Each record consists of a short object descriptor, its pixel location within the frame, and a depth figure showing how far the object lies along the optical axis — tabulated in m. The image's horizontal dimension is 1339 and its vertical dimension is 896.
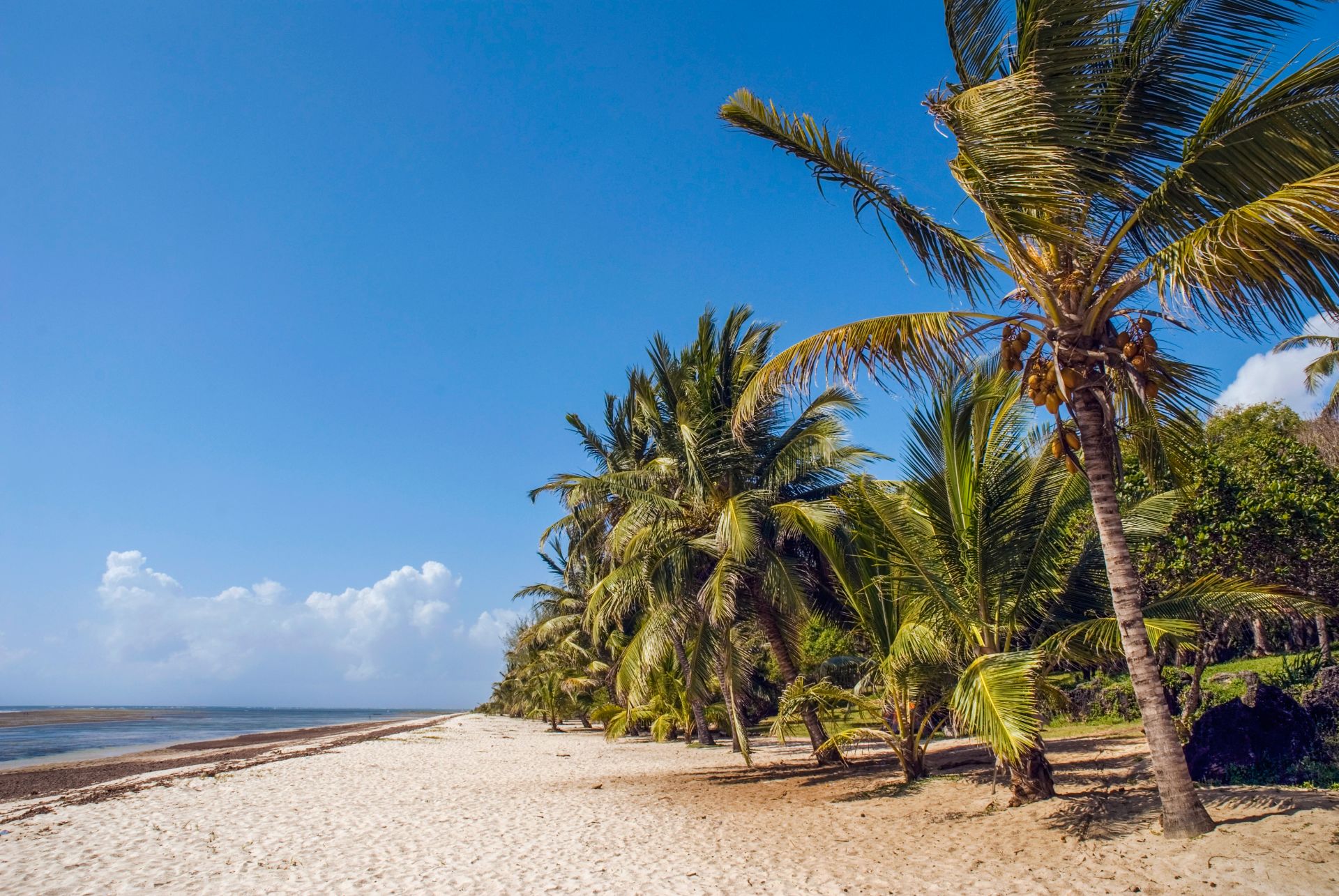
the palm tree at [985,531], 7.28
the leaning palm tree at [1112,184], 4.80
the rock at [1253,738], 8.18
